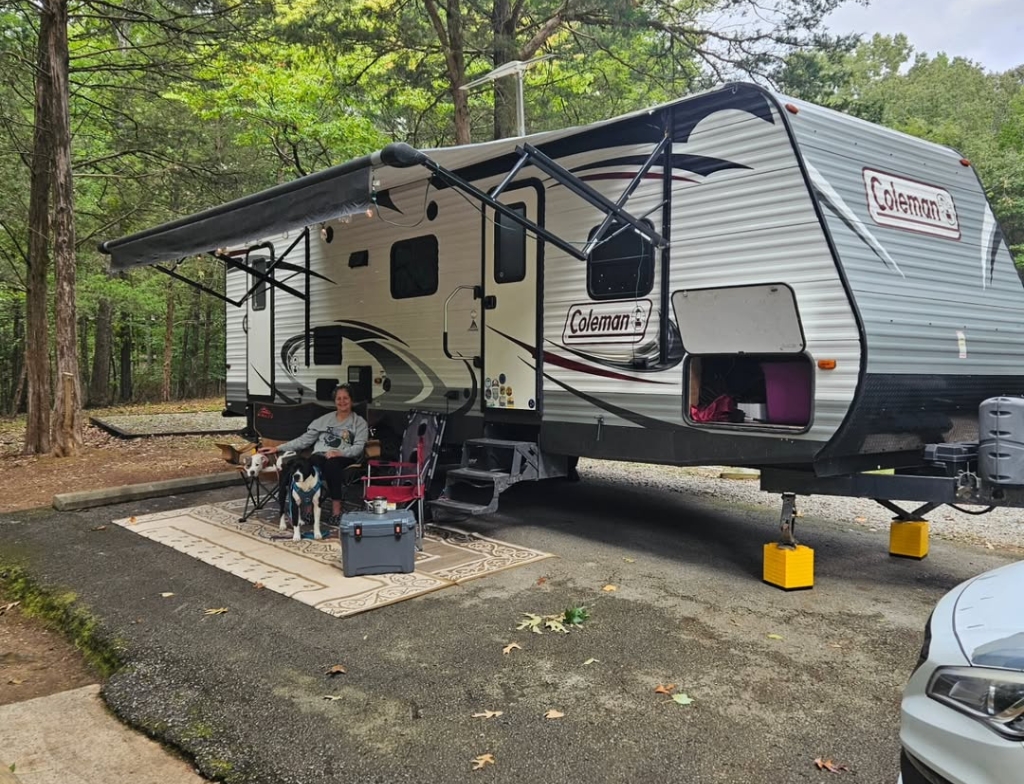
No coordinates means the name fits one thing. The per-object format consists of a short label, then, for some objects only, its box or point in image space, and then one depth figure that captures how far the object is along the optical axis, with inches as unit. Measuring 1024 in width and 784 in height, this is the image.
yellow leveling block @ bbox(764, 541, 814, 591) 186.7
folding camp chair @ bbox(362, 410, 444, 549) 241.9
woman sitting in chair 251.9
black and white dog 240.2
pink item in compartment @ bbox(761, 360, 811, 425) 188.4
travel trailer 177.9
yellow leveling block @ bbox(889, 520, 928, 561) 216.2
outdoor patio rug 185.2
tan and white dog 253.8
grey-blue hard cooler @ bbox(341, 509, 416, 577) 195.2
